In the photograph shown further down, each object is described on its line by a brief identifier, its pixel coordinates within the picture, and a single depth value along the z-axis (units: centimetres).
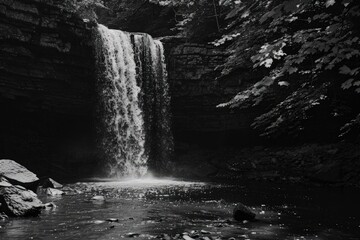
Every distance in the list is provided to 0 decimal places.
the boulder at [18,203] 1048
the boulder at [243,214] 1024
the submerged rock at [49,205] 1209
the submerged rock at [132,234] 826
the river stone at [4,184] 1126
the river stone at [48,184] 1748
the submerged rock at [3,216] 1011
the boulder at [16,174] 1449
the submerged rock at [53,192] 1598
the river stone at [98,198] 1410
